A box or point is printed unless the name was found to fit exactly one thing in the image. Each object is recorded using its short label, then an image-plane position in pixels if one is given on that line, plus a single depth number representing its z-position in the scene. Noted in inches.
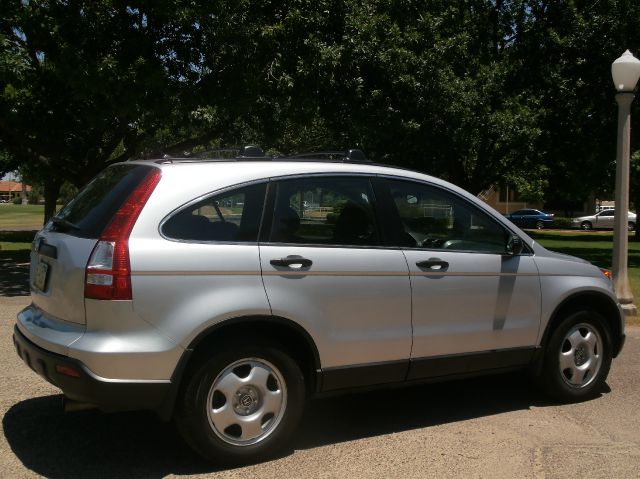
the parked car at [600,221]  1834.4
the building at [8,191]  5949.8
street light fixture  351.3
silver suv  145.9
